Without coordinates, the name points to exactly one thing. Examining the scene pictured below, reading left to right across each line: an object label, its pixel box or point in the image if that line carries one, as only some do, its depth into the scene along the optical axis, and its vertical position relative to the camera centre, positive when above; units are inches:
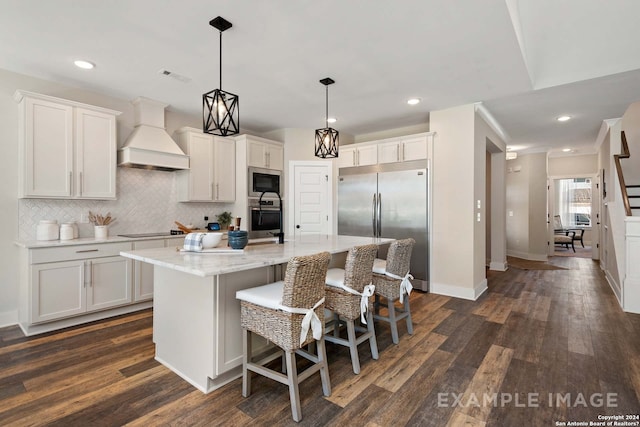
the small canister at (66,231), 133.9 -7.3
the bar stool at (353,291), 89.3 -22.7
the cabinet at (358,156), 198.2 +37.9
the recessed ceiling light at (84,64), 118.5 +57.8
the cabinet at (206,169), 176.4 +26.9
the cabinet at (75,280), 118.1 -27.0
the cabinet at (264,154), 195.2 +38.8
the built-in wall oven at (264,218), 196.9 -2.7
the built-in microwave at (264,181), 194.9 +21.0
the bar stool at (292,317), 69.9 -24.2
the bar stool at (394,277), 107.3 -22.2
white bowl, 94.2 -7.8
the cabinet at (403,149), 180.7 +38.3
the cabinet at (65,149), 123.6 +27.8
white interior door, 214.4 +13.0
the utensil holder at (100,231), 144.9 -7.8
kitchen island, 79.4 -25.7
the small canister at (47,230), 129.4 -6.6
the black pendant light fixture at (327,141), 134.3 +31.6
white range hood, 151.3 +34.6
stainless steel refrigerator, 179.6 +5.4
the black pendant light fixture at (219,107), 91.7 +31.5
